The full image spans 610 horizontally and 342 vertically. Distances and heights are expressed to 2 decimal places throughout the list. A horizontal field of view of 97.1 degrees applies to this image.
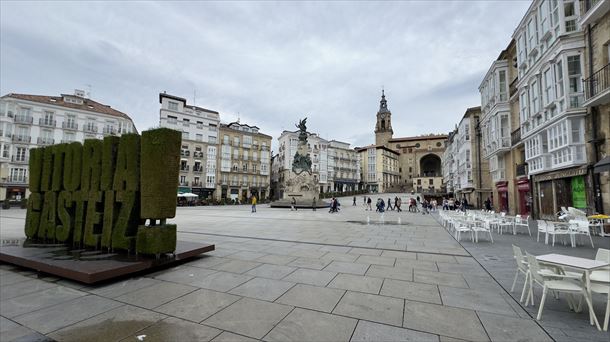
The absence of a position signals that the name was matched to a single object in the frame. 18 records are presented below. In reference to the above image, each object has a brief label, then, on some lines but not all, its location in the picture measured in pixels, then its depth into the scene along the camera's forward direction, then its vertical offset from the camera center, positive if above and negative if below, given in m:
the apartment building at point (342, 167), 83.38 +8.11
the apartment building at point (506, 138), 22.16 +4.97
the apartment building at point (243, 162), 62.06 +7.08
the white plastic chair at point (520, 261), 4.81 -1.19
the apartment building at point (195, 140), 54.81 +10.93
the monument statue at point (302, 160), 41.69 +4.95
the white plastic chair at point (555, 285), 3.89 -1.35
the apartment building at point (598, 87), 12.83 +5.36
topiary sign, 6.89 -0.10
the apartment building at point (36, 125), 41.72 +10.93
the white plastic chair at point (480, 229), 10.31 -1.34
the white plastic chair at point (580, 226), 9.79 -1.10
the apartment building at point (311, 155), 73.94 +10.55
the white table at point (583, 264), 3.80 -1.08
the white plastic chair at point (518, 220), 12.76 -1.20
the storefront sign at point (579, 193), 14.62 +0.14
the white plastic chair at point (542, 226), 9.98 -1.17
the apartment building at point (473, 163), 34.31 +4.16
